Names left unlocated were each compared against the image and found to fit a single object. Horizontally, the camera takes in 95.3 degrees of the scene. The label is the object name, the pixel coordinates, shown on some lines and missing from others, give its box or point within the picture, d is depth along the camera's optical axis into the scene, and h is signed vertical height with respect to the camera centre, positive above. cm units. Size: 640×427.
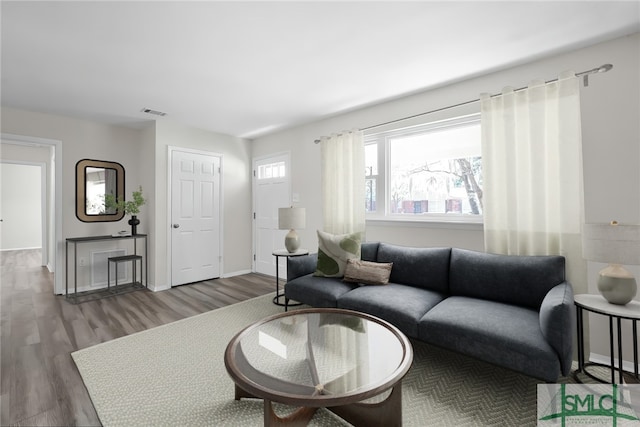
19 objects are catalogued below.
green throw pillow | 304 -38
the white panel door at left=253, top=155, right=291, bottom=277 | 470 +24
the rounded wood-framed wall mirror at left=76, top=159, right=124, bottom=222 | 412 +48
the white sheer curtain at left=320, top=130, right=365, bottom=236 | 355 +44
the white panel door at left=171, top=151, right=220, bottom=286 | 434 +3
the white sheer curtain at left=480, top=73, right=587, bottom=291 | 222 +35
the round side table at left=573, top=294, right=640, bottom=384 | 165 -56
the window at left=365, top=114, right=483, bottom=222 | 293 +50
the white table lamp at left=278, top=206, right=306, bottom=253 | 355 -7
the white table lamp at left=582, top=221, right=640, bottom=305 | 168 -23
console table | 382 -51
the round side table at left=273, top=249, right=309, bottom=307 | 344 -43
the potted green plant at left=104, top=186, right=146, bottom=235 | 415 +21
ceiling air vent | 368 +139
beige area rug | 164 -111
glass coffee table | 126 -76
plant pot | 424 -5
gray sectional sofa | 164 -67
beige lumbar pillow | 280 -54
